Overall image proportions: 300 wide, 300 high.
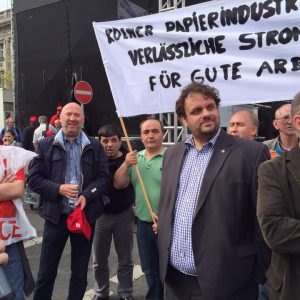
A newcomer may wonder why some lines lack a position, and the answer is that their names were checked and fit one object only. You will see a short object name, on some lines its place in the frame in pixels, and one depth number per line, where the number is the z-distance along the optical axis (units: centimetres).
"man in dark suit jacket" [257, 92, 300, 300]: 169
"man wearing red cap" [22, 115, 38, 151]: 998
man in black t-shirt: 363
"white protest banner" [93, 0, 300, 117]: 298
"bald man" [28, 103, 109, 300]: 315
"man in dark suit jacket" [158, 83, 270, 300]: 200
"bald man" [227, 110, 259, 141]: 334
